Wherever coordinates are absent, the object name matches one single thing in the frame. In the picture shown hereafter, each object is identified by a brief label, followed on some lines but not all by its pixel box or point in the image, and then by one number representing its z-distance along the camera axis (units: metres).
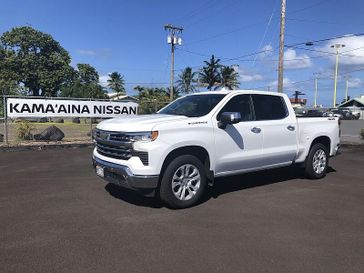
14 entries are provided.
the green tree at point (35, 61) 60.28
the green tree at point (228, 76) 67.94
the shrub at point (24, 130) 15.37
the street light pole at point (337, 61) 65.46
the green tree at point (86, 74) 67.62
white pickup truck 5.96
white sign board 14.16
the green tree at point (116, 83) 92.62
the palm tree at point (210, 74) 66.56
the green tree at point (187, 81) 76.62
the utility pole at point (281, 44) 21.36
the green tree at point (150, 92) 69.86
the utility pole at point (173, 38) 41.53
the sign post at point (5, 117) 13.76
